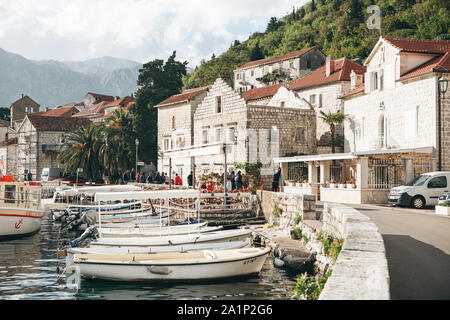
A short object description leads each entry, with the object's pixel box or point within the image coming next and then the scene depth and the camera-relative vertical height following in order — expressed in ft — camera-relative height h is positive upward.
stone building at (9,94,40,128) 316.40 +48.80
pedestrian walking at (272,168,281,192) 91.40 -0.59
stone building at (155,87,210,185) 141.11 +17.26
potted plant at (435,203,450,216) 56.70 -3.64
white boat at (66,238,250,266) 48.24 -7.16
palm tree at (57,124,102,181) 165.58 +9.40
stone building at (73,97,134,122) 271.28 +41.74
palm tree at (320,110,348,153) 111.86 +14.11
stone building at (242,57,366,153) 122.31 +24.75
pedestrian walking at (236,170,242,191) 93.86 -0.60
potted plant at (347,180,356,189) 81.51 -1.05
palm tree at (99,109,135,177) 161.79 +12.03
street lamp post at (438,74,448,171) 78.95 +7.38
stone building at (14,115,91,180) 236.43 +19.60
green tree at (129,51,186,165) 172.96 +32.10
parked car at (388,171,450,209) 68.44 -1.77
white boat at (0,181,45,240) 73.41 -5.03
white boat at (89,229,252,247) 49.37 -6.44
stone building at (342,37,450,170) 79.41 +14.78
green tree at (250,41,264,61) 281.54 +74.39
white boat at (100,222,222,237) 56.29 -6.27
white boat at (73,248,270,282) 42.11 -7.79
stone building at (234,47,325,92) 205.98 +50.75
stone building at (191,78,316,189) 111.34 +12.11
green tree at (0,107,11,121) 353.10 +48.66
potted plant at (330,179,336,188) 86.99 -0.78
